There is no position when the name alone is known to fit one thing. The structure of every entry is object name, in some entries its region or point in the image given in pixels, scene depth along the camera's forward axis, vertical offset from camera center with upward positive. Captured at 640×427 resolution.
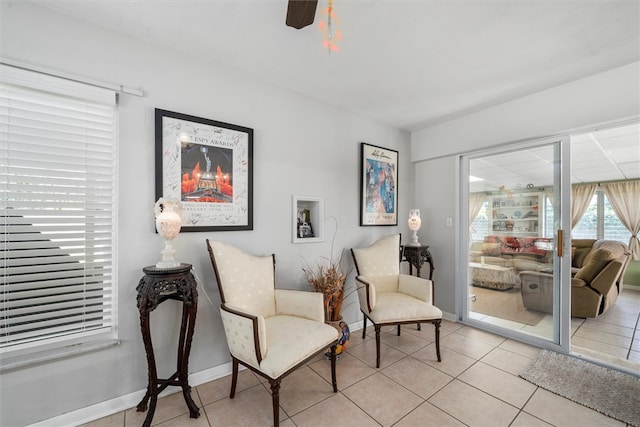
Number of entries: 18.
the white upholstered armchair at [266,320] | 1.57 -0.76
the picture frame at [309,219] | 2.68 -0.05
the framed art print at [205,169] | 1.93 +0.35
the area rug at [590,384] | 1.75 -1.28
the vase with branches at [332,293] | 2.43 -0.73
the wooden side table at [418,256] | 3.13 -0.50
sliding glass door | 2.56 -0.30
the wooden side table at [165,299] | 1.59 -0.58
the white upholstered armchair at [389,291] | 2.36 -0.78
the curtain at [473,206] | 3.21 +0.10
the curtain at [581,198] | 5.48 +0.34
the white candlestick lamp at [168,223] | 1.69 -0.06
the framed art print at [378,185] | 3.16 +0.36
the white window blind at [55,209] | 1.50 +0.03
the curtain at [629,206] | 4.91 +0.16
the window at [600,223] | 5.19 -0.18
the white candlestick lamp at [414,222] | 3.32 -0.10
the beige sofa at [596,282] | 3.28 -0.85
